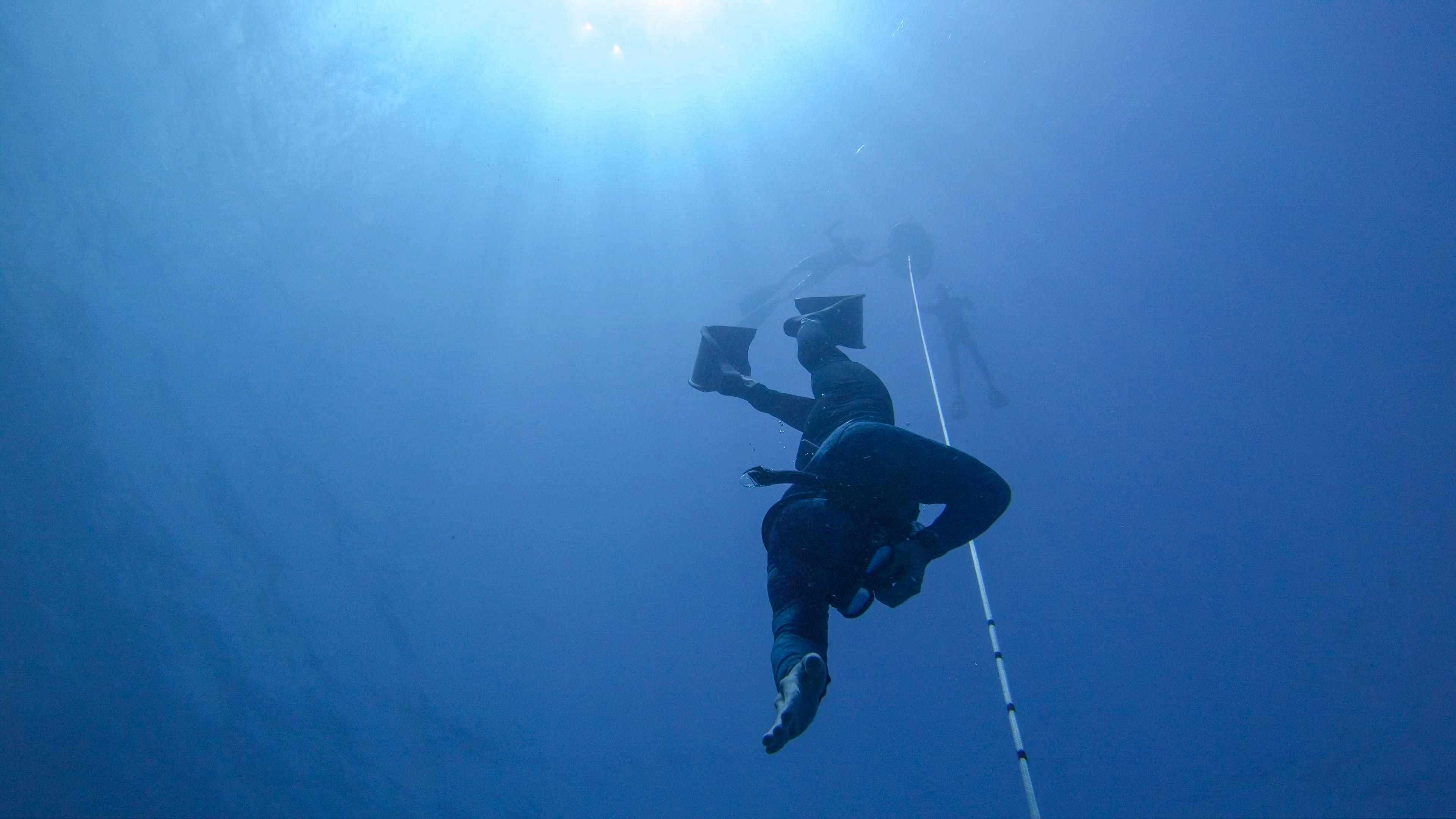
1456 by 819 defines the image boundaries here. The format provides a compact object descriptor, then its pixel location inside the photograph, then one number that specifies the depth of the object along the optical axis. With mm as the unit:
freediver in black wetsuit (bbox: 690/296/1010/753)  2529
